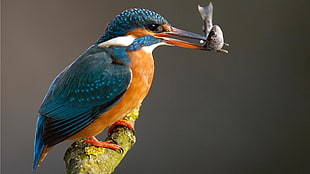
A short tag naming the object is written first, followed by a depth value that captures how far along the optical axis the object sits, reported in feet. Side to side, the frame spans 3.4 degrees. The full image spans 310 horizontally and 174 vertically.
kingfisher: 12.83
